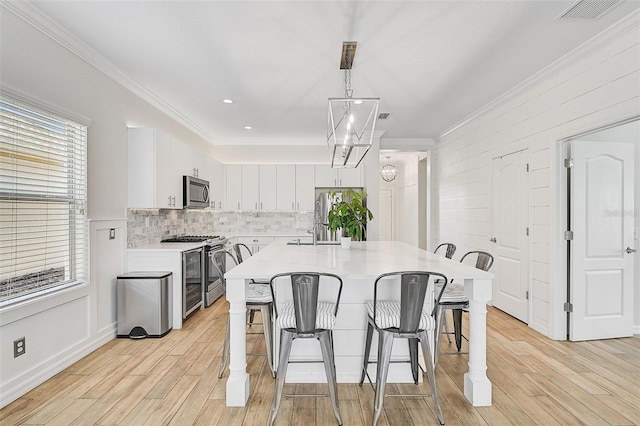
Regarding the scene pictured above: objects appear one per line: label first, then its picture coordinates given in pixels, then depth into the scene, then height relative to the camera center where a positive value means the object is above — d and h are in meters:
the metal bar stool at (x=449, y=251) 3.52 -0.41
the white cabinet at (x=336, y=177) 6.54 +0.67
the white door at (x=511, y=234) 4.03 -0.27
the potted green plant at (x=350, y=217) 3.24 -0.04
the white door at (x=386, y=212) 11.00 +0.03
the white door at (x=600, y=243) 3.45 -0.30
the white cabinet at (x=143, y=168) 3.81 +0.49
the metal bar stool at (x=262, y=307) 2.63 -0.72
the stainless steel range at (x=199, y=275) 4.04 -0.80
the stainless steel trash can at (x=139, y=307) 3.52 -0.95
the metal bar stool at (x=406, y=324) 2.00 -0.68
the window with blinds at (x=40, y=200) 2.36 +0.10
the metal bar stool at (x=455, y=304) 2.75 -0.72
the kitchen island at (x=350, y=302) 2.28 -0.63
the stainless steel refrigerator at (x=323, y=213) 6.40 +0.00
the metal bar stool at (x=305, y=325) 2.01 -0.69
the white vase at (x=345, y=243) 3.53 -0.31
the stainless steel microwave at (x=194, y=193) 4.66 +0.29
